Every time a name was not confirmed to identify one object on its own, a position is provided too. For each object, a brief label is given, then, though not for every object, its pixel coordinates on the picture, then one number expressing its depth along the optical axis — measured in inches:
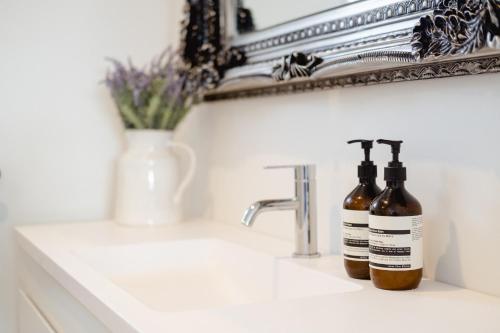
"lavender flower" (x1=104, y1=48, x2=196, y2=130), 55.3
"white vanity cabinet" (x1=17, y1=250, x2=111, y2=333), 35.6
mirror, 42.0
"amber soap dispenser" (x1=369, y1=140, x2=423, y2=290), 31.4
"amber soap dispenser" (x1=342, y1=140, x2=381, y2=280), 35.0
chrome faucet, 41.6
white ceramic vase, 55.6
